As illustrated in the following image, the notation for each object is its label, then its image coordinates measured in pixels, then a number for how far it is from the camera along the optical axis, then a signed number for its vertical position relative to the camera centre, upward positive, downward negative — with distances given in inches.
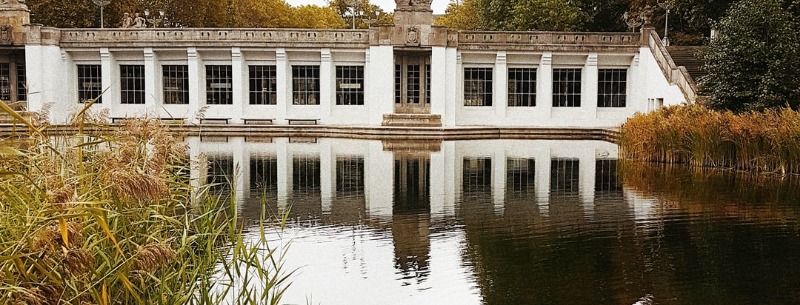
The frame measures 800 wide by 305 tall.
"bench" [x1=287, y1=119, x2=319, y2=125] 1397.6 -1.0
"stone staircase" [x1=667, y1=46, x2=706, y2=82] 1315.2 +92.6
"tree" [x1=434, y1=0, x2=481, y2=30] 2339.6 +302.4
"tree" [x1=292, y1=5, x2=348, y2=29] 2704.2 +328.5
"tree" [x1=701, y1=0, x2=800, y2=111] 855.1 +59.3
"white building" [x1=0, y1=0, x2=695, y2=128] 1352.1 +74.3
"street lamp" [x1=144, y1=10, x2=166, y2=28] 1666.6 +208.2
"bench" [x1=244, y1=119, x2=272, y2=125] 1357.0 -1.6
